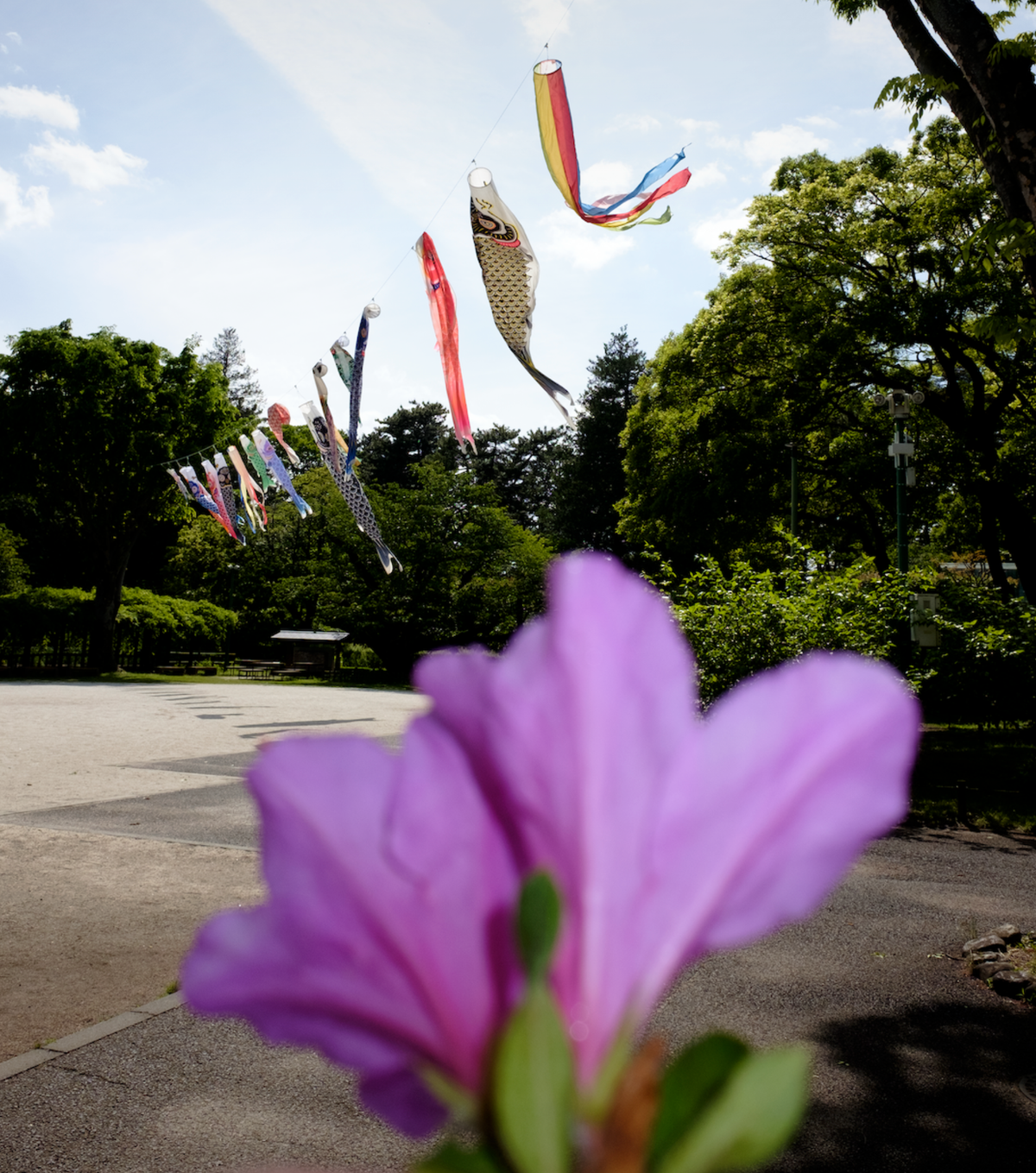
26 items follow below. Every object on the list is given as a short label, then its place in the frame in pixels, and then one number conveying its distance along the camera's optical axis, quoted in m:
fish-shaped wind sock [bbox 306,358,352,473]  11.31
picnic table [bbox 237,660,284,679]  33.03
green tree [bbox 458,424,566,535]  52.72
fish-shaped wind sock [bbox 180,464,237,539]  20.36
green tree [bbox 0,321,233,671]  27.70
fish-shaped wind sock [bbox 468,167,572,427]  6.83
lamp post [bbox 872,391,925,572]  13.09
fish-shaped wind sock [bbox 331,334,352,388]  10.73
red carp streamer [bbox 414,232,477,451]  8.02
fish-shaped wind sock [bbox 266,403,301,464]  16.14
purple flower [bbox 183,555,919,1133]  0.25
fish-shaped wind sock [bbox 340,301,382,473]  9.92
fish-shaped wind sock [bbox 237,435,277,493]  17.83
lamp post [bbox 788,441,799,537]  18.77
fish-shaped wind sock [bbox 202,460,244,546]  19.52
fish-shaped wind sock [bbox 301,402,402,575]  10.72
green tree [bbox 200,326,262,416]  54.00
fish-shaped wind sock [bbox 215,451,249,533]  20.11
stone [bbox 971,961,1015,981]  5.44
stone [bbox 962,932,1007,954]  5.82
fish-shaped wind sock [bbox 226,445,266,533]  18.08
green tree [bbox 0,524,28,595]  33.97
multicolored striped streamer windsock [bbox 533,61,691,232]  5.89
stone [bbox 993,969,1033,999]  5.25
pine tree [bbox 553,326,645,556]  43.78
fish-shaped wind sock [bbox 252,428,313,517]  16.41
